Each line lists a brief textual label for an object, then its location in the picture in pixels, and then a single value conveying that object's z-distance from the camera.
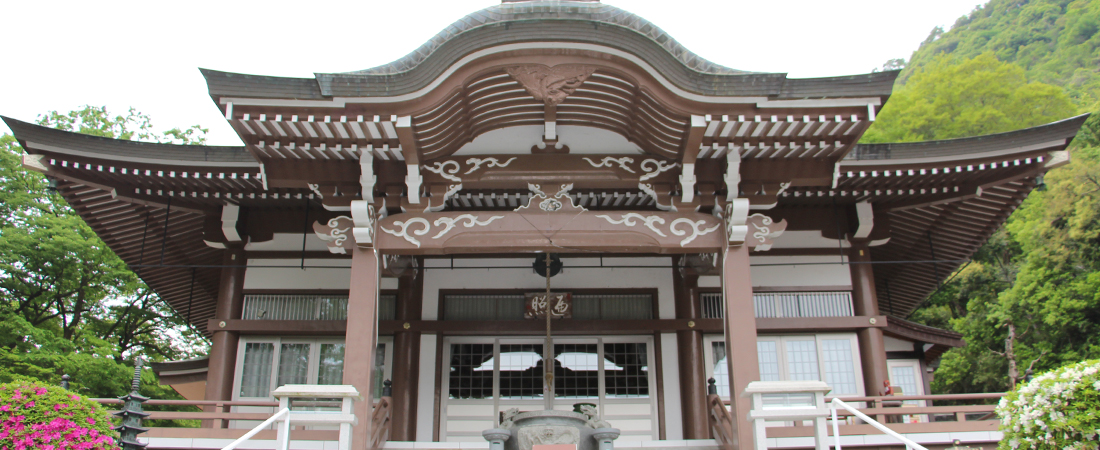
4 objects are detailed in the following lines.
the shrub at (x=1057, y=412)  4.04
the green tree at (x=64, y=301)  13.59
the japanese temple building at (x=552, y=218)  6.54
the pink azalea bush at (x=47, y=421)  4.52
